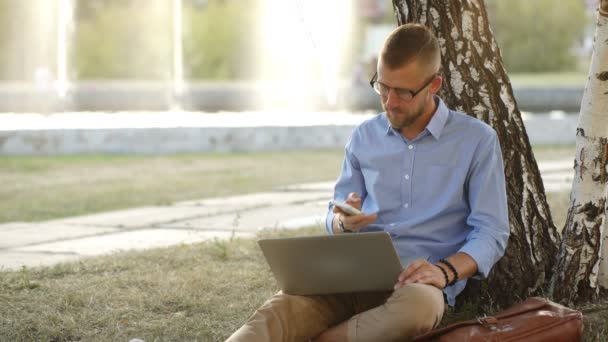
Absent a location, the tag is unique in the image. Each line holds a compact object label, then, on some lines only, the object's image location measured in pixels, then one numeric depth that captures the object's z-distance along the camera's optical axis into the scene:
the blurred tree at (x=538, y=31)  45.96
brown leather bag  4.80
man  4.92
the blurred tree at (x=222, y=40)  45.31
